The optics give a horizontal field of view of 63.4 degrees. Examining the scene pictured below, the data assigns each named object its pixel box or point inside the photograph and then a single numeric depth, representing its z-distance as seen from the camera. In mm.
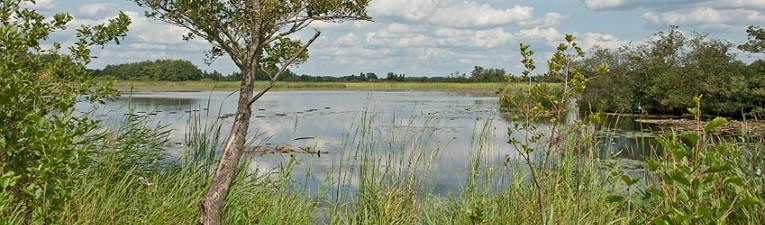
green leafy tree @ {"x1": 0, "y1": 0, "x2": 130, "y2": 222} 2840
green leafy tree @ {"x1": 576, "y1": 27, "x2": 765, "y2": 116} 21125
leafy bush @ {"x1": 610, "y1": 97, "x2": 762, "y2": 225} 1811
